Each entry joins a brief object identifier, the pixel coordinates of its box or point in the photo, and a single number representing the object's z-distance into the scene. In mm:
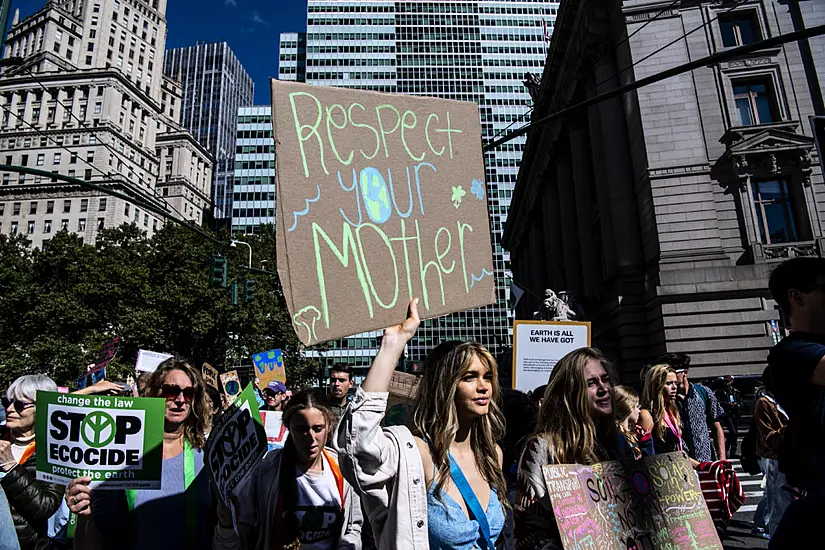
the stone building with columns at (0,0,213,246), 76000
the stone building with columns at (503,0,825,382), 21375
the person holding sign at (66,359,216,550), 3012
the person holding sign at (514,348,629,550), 2637
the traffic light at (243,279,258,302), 17498
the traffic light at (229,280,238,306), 17598
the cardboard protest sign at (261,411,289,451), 5766
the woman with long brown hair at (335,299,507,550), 2244
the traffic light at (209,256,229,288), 15703
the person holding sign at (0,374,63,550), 3217
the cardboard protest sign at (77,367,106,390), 10423
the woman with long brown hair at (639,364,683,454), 5262
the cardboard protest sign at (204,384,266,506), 2742
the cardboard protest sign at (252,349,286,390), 11203
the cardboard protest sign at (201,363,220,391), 8766
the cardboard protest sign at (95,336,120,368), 10711
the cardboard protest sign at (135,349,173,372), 11539
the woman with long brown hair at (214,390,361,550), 3033
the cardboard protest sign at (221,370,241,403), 10440
